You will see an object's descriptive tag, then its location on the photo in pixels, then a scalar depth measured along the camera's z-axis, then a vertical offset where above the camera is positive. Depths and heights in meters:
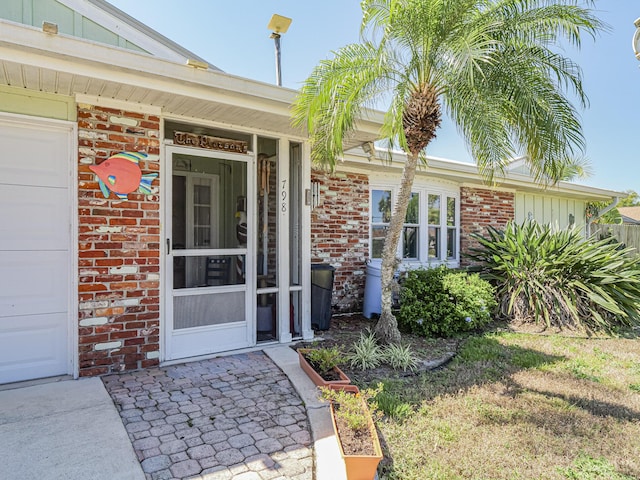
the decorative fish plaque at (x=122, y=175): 3.71 +0.55
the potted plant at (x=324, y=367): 3.56 -1.28
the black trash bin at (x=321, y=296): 5.63 -0.89
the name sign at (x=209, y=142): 4.22 +1.02
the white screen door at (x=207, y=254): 4.20 -0.23
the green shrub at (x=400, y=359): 4.18 -1.34
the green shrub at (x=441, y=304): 5.45 -0.98
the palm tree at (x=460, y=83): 3.96 +1.63
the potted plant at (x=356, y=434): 2.24 -1.28
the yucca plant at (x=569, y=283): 5.96 -0.73
